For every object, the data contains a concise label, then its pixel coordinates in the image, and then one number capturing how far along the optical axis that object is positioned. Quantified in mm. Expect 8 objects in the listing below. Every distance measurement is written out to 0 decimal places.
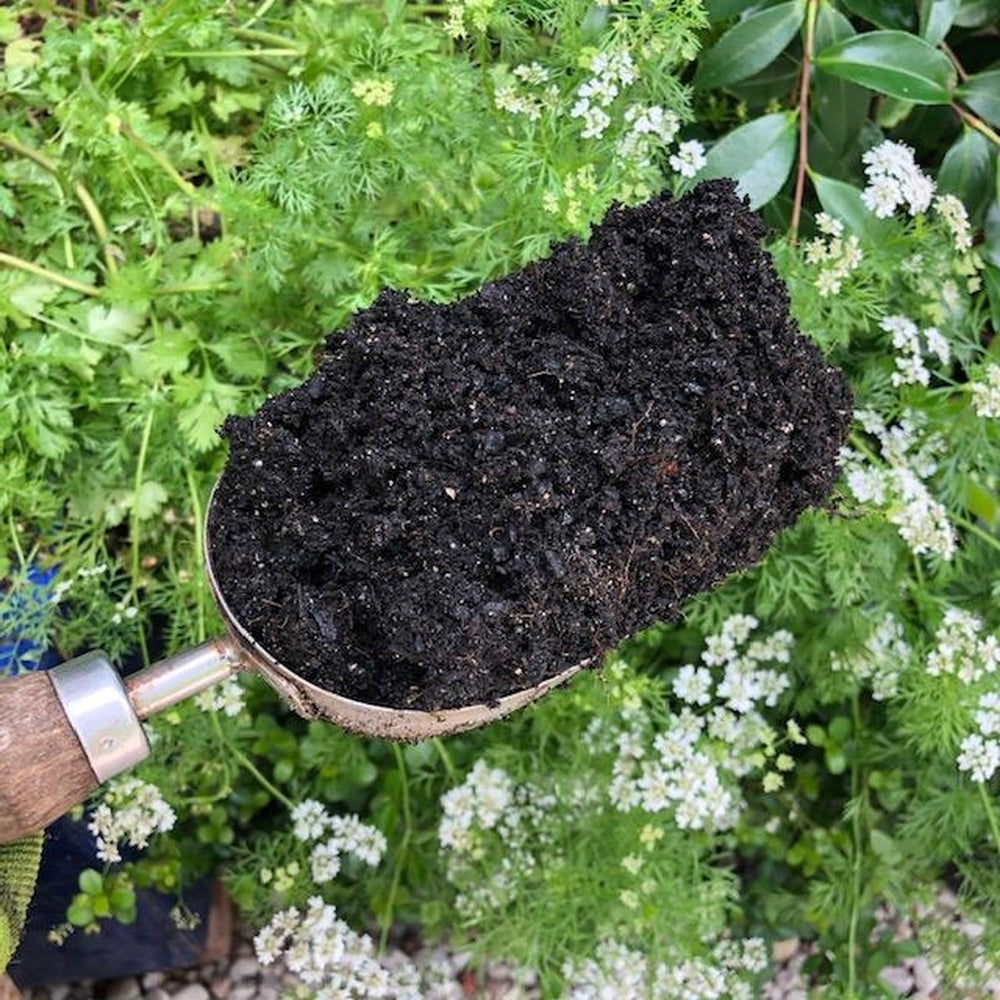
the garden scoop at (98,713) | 278
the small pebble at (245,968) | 519
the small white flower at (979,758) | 401
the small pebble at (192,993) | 515
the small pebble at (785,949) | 527
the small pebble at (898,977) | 515
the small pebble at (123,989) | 515
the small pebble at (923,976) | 517
